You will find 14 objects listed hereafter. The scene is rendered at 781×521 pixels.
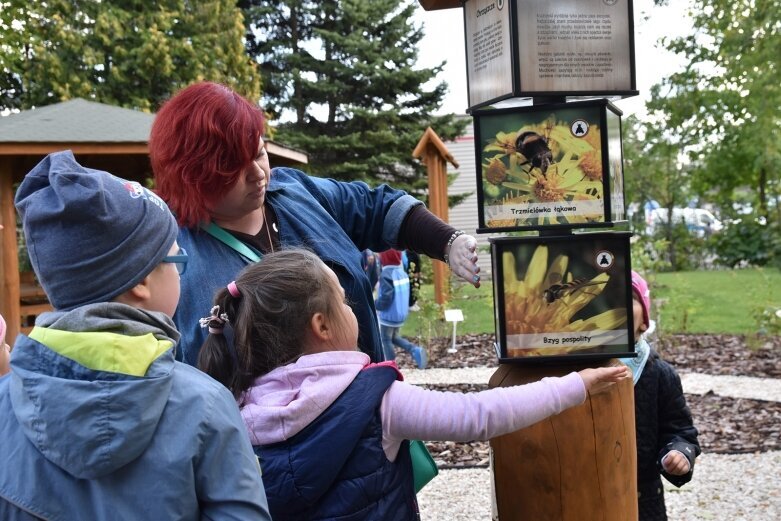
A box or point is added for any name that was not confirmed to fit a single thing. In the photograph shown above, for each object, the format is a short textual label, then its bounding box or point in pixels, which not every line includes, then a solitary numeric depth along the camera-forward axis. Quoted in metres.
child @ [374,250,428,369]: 8.47
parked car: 22.08
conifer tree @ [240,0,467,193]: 23.25
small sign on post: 9.01
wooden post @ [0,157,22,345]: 8.50
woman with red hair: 2.20
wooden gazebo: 8.10
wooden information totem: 2.19
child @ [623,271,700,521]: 2.81
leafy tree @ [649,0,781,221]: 9.05
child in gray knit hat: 1.25
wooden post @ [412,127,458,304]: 12.52
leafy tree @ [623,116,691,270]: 21.08
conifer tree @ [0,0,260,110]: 16.81
